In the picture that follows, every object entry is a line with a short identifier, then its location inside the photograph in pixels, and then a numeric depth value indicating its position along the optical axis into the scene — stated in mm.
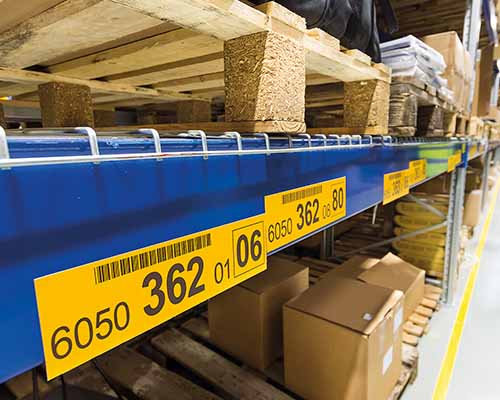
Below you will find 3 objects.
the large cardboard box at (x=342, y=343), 1848
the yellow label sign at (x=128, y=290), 495
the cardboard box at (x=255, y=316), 2279
